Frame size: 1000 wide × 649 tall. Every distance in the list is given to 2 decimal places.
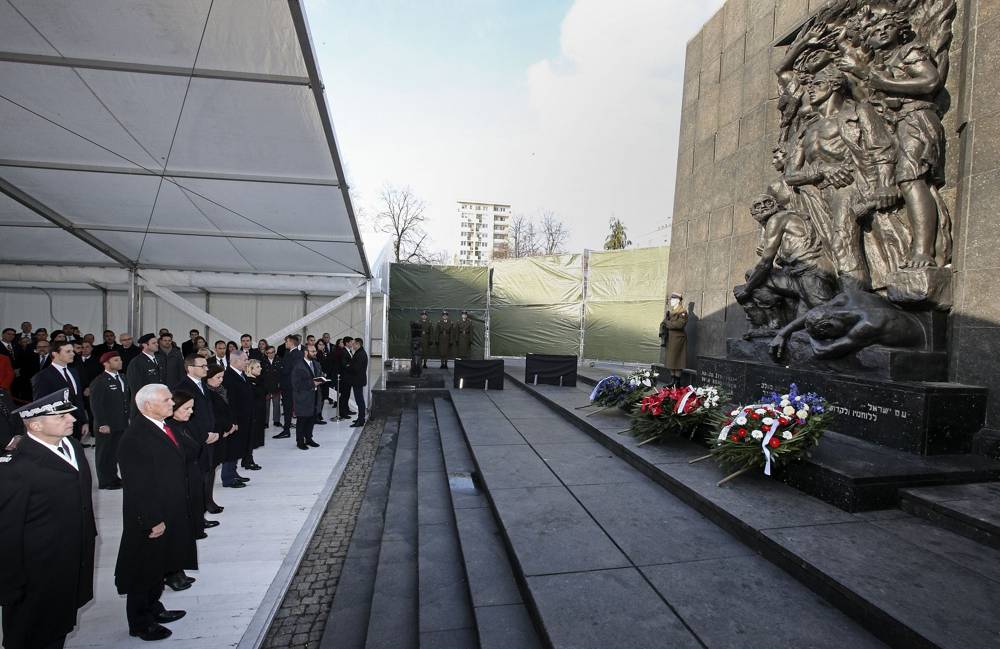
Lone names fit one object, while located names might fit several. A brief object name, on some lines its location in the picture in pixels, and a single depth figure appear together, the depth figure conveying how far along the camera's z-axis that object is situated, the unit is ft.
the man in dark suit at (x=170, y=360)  25.66
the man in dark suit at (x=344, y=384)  34.70
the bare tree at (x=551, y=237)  183.01
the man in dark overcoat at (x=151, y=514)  10.35
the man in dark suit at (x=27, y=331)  30.06
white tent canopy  17.21
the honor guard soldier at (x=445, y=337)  53.42
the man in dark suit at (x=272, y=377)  27.53
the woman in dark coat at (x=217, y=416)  17.75
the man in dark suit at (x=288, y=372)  29.49
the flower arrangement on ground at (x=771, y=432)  13.83
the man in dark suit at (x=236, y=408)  20.54
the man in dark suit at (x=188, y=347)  33.96
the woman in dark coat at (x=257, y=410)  21.67
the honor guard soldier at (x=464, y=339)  53.26
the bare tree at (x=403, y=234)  127.44
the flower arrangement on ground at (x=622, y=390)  24.44
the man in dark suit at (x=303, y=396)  26.32
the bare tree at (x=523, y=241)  190.19
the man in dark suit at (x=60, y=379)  19.31
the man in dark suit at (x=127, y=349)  29.24
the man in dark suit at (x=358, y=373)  34.09
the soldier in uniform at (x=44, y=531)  8.05
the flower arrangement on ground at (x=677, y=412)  18.44
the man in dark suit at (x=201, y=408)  15.93
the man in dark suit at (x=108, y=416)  19.83
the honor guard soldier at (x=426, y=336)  52.75
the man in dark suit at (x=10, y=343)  25.41
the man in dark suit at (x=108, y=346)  28.44
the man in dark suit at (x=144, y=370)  23.02
